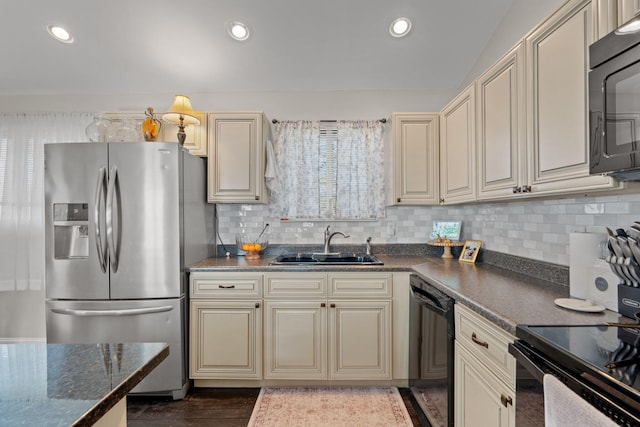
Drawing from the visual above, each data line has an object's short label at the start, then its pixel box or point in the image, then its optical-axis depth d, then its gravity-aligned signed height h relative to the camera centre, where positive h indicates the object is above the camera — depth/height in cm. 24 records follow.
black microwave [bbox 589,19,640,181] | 93 +34
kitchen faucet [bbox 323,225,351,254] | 291 -23
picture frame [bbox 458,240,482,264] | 254 -30
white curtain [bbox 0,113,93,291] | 298 +23
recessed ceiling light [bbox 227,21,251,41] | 246 +145
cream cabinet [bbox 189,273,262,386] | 236 -90
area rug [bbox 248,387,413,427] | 203 -133
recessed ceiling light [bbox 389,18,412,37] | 244 +146
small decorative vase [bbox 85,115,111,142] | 251 +68
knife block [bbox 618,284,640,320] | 114 -32
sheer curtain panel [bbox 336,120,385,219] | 300 +43
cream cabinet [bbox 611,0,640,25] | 100 +66
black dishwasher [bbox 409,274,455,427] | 164 -83
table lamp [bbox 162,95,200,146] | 260 +83
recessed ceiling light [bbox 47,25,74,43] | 249 +145
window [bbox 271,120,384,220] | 300 +41
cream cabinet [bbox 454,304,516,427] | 116 -66
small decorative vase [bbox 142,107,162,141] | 254 +70
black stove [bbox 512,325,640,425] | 70 -39
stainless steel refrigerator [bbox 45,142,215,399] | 223 -25
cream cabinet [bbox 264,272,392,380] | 235 -83
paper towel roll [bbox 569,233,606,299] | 140 -20
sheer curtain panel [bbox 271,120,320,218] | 300 +42
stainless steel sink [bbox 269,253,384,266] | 285 -40
